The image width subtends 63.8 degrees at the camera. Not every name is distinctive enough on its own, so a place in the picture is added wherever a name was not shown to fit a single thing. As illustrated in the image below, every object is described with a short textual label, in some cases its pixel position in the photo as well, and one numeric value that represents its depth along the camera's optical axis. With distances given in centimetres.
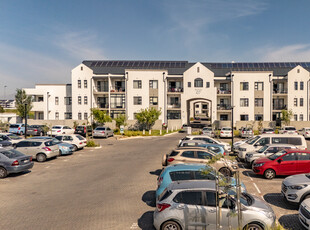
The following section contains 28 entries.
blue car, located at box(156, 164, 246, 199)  977
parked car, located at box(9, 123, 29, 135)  3825
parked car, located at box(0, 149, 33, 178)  1426
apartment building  4972
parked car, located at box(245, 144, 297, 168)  1655
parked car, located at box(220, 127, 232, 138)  3538
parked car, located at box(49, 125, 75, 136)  3725
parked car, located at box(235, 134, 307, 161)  1850
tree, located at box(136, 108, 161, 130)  4367
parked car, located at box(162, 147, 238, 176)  1339
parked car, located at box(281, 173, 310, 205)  916
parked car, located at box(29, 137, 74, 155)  2145
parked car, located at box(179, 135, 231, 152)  2158
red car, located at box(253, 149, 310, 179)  1340
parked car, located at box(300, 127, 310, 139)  3484
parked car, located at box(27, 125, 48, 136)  3662
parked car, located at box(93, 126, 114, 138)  3628
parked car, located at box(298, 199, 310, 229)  732
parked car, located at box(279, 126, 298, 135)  3560
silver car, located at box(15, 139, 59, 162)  1902
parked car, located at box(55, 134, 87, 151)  2433
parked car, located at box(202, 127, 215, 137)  3477
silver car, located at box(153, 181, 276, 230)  697
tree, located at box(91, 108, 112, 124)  4162
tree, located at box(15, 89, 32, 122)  5004
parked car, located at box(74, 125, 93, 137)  3672
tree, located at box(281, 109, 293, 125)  4594
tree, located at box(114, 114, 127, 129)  4153
